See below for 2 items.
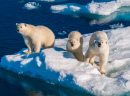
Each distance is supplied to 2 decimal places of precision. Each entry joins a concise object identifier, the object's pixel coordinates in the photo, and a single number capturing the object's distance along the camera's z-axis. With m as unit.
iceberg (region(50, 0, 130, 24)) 33.53
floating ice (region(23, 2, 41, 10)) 36.74
